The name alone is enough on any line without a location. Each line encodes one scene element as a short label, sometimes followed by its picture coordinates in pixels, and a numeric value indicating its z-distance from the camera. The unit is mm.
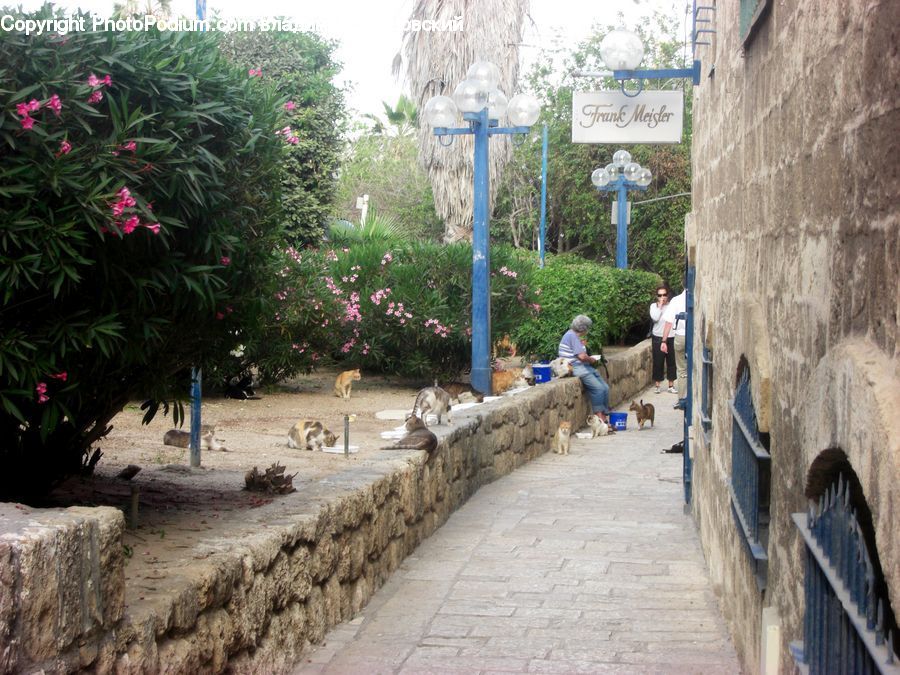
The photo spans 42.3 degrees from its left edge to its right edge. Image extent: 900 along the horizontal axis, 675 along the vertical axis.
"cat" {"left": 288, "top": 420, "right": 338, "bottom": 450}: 10094
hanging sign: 10867
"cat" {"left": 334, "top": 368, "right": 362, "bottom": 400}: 15117
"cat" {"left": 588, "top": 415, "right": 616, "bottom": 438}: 16031
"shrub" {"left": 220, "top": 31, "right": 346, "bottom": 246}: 22125
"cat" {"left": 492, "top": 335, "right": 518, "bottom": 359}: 18244
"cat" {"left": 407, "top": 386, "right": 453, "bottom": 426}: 11383
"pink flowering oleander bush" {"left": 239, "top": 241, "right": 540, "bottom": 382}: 15406
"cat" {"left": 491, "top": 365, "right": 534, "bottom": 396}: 16250
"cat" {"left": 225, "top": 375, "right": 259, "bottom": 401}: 14578
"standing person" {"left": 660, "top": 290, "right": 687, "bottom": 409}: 17219
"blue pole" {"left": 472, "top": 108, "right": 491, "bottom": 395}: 14398
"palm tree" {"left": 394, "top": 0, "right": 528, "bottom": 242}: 21375
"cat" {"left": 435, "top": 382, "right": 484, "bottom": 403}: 14718
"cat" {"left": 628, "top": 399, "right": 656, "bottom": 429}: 16531
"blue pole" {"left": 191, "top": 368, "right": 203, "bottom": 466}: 8297
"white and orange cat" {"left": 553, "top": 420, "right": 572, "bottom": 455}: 14440
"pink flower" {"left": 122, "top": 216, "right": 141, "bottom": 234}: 5027
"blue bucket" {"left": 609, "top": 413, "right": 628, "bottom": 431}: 16703
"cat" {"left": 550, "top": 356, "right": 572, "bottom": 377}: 16234
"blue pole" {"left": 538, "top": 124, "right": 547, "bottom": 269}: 27473
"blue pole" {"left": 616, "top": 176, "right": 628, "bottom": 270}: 24266
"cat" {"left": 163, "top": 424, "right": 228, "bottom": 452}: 9359
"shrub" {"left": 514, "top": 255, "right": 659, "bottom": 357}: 18953
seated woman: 16188
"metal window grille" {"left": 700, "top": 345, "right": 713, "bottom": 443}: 8023
